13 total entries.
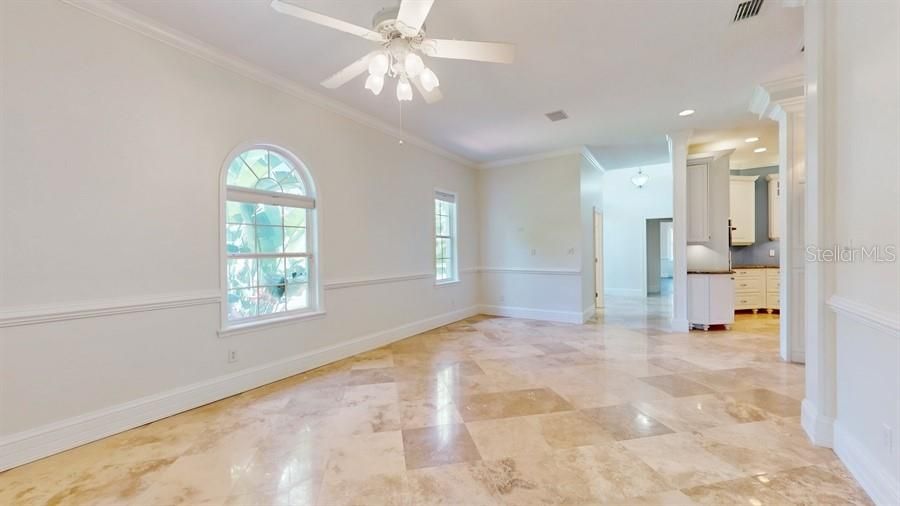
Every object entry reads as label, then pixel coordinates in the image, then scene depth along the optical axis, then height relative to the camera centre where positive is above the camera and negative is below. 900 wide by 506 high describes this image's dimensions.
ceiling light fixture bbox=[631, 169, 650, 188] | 7.73 +1.51
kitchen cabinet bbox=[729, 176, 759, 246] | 6.56 +0.69
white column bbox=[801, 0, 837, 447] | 2.10 +0.16
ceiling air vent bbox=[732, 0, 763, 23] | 2.37 +1.62
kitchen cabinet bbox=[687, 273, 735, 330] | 5.16 -0.76
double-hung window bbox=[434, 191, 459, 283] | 5.91 +0.24
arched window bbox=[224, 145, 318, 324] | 3.19 +0.17
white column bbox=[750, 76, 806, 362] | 3.62 +0.43
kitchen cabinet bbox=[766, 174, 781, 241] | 6.52 +0.74
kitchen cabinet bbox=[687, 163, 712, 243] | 5.51 +0.70
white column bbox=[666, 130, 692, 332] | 5.09 +0.36
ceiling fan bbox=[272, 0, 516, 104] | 1.84 +1.18
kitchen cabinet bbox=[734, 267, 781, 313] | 6.32 -0.76
